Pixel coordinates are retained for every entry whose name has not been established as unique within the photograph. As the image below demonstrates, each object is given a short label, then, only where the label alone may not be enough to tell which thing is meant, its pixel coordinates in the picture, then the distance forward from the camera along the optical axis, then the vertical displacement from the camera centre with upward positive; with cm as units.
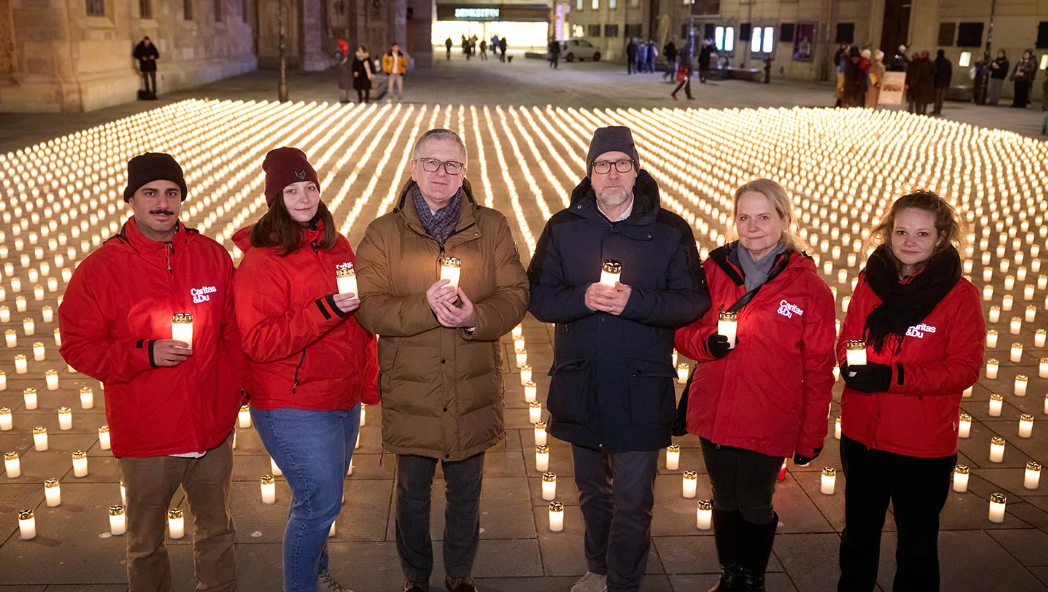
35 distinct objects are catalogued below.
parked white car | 6544 +80
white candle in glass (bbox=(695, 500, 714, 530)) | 496 -240
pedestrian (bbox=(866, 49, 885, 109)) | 2858 -42
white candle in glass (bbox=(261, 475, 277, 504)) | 511 -237
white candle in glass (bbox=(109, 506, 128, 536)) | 469 -236
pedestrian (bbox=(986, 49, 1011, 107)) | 3166 -15
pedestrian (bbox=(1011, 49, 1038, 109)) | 3089 -23
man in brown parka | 374 -103
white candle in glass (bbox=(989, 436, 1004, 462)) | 581 -236
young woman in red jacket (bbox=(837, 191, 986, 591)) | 376 -126
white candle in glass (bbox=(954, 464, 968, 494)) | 536 -236
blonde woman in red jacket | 387 -129
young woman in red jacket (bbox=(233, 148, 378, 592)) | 362 -114
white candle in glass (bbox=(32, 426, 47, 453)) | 575 -238
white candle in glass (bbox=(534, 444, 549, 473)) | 553 -237
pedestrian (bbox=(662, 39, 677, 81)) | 4009 +23
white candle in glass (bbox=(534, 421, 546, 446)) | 593 -237
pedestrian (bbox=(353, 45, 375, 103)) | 2864 -52
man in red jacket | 351 -112
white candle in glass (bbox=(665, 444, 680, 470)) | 561 -237
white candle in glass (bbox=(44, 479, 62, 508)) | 504 -238
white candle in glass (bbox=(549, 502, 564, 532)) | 489 -239
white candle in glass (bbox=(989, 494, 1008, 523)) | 502 -235
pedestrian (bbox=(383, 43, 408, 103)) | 2932 -36
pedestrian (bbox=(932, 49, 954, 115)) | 2848 -26
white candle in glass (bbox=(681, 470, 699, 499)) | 528 -239
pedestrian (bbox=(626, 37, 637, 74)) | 4901 +39
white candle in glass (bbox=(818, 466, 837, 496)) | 528 -235
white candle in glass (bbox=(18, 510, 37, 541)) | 470 -239
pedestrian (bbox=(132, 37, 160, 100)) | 2858 -25
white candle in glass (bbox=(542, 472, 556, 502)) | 522 -237
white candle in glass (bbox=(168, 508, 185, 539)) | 466 -235
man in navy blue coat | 391 -113
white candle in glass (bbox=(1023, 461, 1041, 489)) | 543 -236
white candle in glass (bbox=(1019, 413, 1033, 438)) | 619 -235
